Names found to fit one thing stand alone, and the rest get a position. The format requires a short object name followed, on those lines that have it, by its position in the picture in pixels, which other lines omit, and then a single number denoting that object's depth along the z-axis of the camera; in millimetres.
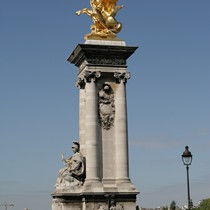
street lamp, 24641
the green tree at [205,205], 132000
